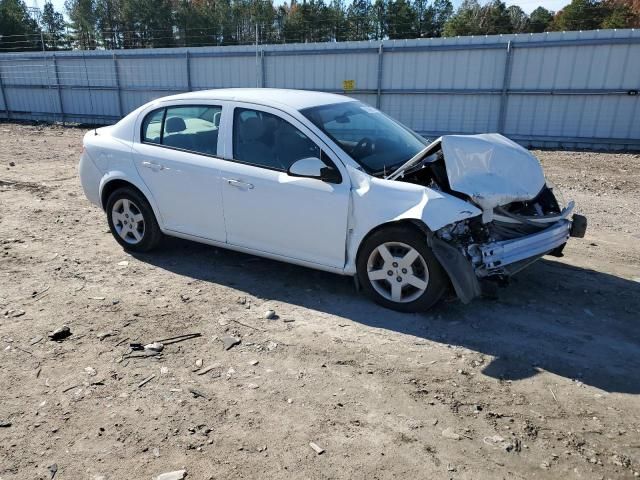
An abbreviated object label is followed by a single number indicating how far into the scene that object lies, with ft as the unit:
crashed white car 13.39
